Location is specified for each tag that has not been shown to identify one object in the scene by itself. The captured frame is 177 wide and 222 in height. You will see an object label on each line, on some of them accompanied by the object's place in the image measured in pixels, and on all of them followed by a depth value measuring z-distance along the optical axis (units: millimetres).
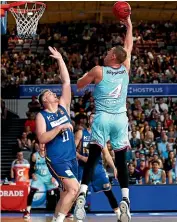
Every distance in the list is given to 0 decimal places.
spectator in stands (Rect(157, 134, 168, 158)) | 16730
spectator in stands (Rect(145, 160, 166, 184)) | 14305
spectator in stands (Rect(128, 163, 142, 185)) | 14492
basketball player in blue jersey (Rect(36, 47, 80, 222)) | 7273
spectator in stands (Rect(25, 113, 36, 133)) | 18969
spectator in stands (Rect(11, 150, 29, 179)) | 14641
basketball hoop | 10750
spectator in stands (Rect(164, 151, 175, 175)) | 15938
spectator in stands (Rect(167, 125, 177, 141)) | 18014
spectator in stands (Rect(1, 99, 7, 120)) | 21128
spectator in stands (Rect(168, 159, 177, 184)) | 15047
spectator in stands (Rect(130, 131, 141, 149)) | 17253
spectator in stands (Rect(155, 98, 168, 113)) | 20483
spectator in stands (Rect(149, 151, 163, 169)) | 14727
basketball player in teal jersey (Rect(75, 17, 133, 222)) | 7375
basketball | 7797
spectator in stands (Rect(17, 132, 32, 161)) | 17453
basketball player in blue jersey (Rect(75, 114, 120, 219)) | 10094
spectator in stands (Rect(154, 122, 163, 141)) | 18017
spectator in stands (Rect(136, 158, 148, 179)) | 15093
